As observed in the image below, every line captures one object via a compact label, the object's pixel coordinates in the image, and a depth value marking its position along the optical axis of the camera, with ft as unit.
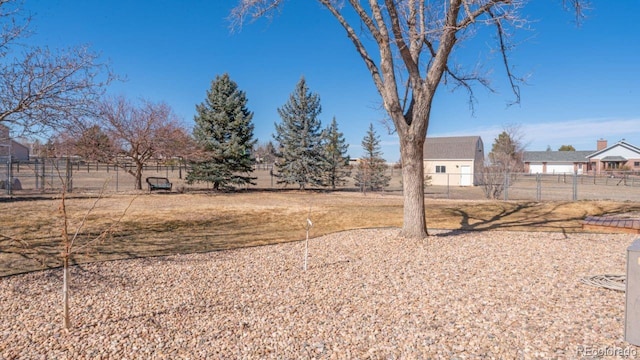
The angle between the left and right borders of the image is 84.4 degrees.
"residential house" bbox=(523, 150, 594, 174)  158.28
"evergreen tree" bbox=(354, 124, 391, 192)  77.56
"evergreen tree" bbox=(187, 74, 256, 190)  67.26
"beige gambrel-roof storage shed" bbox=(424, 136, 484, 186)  107.55
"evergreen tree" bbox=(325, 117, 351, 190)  79.66
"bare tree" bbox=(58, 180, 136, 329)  9.91
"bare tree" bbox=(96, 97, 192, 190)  57.88
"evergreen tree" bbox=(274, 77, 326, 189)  75.31
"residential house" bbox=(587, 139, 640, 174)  143.54
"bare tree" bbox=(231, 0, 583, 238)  21.44
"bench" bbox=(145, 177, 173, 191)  61.93
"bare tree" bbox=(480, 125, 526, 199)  57.77
